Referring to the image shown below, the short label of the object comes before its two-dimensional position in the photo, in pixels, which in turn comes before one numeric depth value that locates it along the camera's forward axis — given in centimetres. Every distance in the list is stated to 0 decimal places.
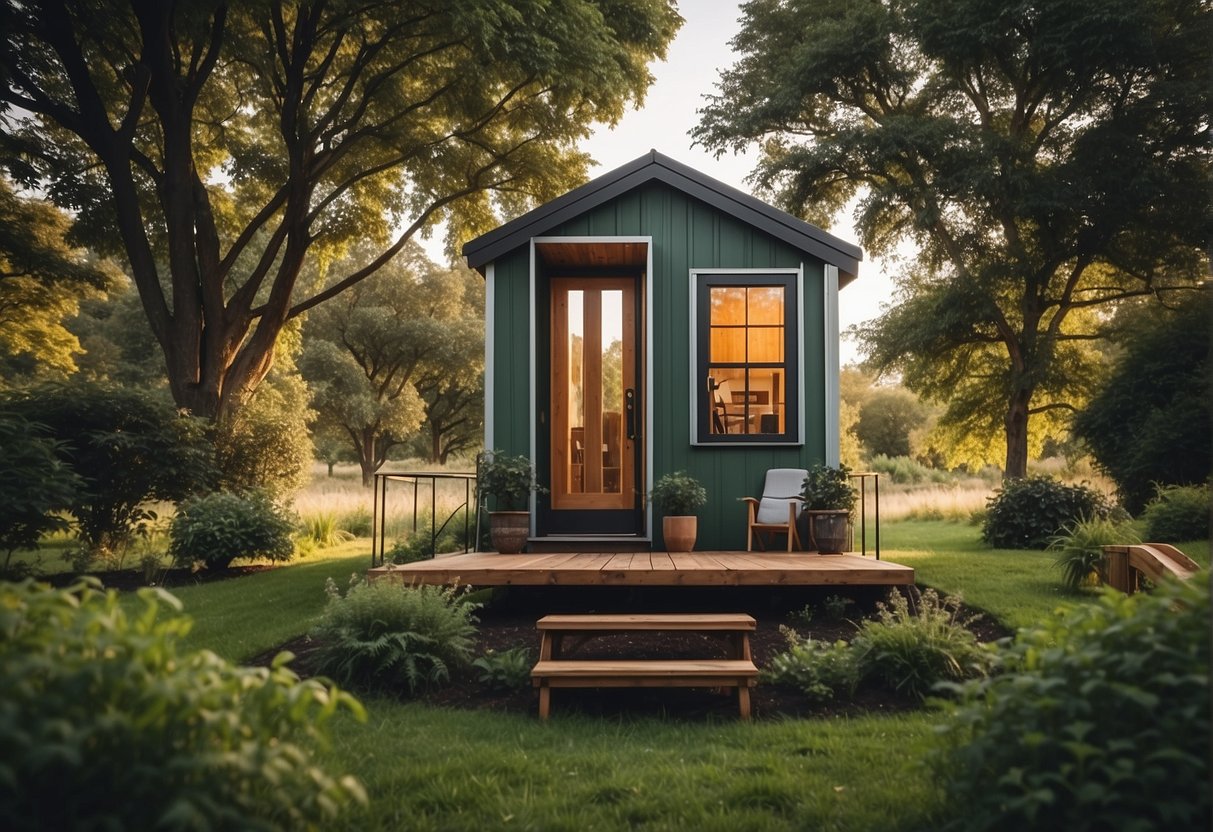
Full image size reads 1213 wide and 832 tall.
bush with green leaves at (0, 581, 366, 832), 156
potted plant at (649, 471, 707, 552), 686
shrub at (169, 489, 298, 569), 901
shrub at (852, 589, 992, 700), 420
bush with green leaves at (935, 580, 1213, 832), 186
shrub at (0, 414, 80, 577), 715
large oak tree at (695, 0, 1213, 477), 1377
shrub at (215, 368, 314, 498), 1120
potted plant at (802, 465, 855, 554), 659
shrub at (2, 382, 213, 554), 907
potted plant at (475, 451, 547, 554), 683
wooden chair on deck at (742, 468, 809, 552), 694
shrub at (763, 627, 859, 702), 418
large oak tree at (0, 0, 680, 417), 1037
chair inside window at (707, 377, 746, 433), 733
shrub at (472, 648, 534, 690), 444
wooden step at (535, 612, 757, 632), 424
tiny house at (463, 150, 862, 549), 721
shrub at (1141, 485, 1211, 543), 917
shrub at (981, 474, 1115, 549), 1012
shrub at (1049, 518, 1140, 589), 659
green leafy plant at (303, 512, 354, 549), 1224
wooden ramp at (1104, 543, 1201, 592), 492
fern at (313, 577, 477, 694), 436
